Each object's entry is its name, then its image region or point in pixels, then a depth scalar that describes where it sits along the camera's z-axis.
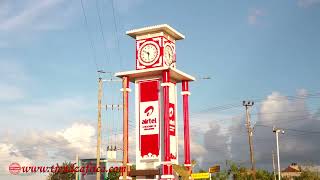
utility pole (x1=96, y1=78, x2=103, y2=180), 46.01
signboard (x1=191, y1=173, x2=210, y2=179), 57.50
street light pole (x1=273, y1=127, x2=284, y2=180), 67.06
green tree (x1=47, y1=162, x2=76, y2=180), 107.96
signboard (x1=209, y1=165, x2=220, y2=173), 62.12
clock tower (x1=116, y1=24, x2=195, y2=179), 46.56
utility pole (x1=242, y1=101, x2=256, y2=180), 67.12
